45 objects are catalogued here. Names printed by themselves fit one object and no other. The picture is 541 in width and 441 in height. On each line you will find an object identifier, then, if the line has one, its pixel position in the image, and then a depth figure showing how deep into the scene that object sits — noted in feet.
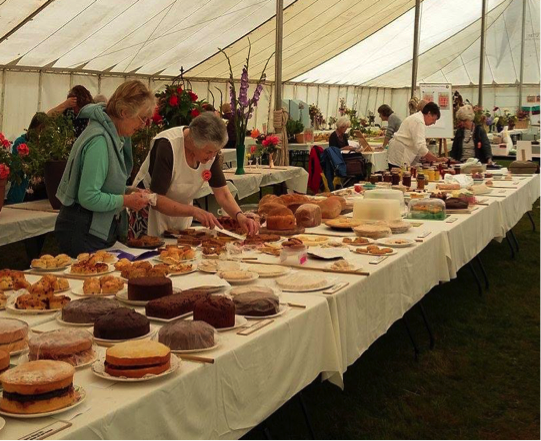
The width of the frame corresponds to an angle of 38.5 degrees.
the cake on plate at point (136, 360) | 5.43
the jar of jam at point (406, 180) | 18.94
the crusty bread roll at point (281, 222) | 12.12
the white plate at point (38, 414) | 4.78
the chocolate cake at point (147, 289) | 7.48
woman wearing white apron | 11.16
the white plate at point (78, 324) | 6.68
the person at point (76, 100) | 19.92
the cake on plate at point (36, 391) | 4.82
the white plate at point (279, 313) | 7.18
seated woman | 34.76
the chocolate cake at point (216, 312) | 6.75
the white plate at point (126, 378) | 5.37
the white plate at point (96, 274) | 8.80
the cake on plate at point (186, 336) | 6.10
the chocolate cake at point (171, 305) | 6.95
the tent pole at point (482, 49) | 45.57
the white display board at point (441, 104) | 35.55
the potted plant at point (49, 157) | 15.11
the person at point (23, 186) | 16.85
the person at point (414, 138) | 24.81
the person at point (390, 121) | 36.11
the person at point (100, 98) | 22.96
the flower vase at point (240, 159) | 22.43
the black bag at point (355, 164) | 31.32
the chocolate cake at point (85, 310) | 6.72
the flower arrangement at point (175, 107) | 19.34
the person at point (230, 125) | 33.30
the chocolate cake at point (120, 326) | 6.27
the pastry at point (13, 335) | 5.81
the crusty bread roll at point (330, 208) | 13.94
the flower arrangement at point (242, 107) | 19.51
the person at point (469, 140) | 30.25
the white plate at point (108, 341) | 6.20
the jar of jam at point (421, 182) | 18.57
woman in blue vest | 9.99
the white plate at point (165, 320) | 6.91
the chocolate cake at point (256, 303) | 7.23
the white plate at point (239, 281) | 8.64
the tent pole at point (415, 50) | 36.93
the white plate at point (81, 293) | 7.78
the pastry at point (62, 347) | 5.56
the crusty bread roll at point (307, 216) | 13.16
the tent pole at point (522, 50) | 68.58
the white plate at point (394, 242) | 11.33
